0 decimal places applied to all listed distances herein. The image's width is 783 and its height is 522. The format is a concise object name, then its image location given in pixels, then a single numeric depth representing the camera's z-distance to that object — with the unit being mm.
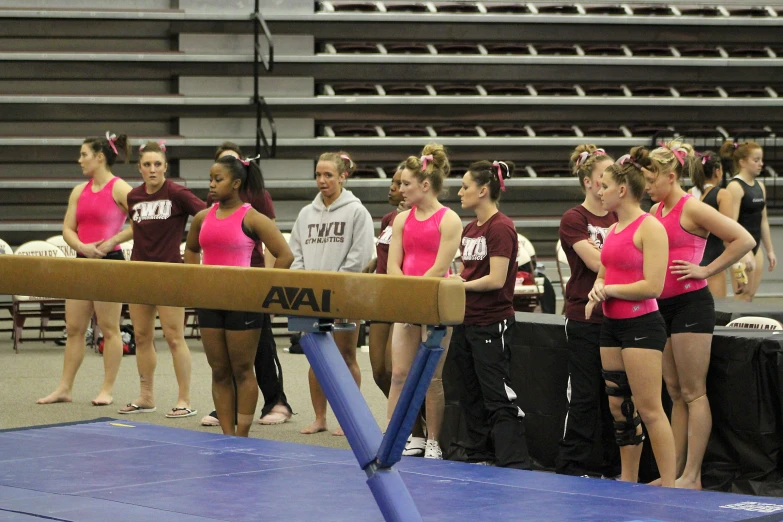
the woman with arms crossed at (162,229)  12977
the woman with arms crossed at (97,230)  13578
